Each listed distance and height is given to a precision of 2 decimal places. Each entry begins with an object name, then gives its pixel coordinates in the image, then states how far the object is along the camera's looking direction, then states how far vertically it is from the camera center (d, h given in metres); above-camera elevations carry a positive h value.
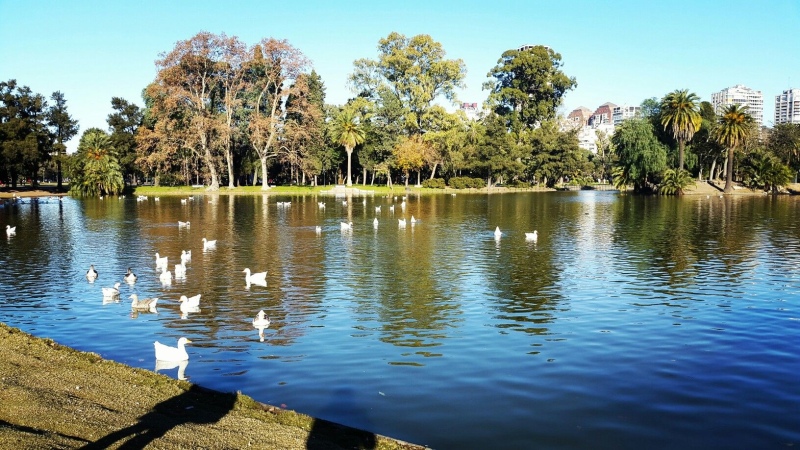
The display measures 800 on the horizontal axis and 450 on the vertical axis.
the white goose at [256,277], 24.17 -3.45
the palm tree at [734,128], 99.38 +9.25
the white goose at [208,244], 34.22 -3.12
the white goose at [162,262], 27.42 -3.27
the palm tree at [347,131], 106.88 +9.60
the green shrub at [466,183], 115.00 +0.66
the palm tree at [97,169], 94.69 +2.50
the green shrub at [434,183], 115.94 +0.65
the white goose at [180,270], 26.19 -3.47
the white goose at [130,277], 24.53 -3.51
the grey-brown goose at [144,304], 19.98 -3.70
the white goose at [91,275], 25.40 -3.54
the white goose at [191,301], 19.78 -3.57
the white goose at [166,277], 24.90 -3.56
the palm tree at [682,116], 101.06 +11.27
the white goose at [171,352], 14.37 -3.75
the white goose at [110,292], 21.55 -3.58
